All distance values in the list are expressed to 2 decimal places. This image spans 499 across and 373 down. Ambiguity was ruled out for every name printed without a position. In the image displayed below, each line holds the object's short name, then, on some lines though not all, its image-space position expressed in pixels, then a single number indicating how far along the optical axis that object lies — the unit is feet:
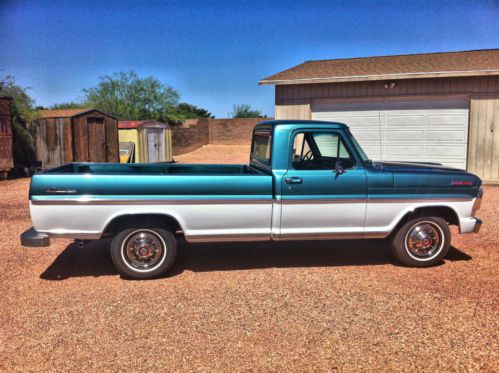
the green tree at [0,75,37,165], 57.88
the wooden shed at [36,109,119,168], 57.98
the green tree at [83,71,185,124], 112.57
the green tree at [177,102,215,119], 175.17
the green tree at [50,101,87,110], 111.65
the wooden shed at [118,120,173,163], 68.59
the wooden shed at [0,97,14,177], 52.80
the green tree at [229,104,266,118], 163.20
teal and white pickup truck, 16.81
